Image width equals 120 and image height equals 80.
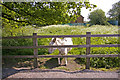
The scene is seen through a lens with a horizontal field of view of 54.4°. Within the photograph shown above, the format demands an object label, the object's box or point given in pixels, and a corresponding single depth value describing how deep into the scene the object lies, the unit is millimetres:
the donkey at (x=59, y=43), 5209
